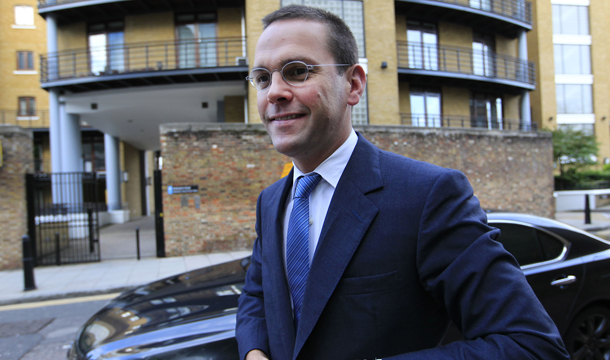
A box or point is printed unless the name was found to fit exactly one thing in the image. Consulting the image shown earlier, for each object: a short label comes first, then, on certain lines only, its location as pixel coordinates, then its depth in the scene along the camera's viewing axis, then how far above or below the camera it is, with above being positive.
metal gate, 8.93 -0.94
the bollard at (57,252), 8.70 -1.58
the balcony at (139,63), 13.84 +4.95
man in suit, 0.98 -0.22
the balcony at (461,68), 16.33 +5.18
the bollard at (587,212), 12.80 -1.57
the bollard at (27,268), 6.76 -1.47
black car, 2.45 -0.98
